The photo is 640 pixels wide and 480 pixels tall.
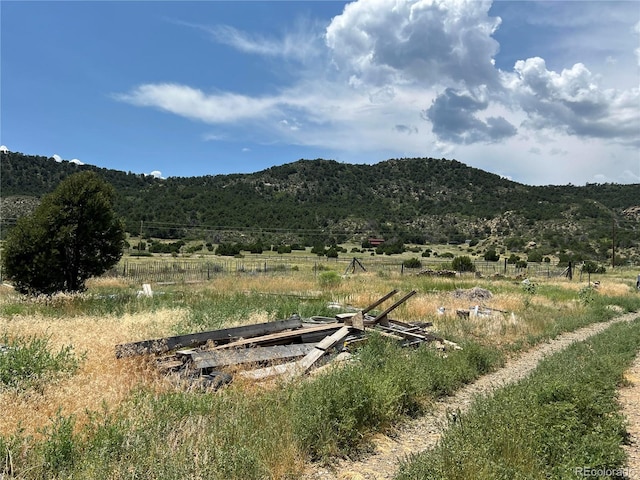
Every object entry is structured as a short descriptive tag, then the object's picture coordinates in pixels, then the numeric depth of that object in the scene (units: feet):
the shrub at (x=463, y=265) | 153.17
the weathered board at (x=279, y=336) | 30.76
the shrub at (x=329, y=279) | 87.71
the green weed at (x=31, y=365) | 20.07
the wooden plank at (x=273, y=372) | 25.53
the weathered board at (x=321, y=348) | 27.86
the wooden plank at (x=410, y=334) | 37.29
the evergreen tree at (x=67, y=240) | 57.52
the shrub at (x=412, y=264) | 160.25
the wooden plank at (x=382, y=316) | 38.06
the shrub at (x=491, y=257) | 221.66
